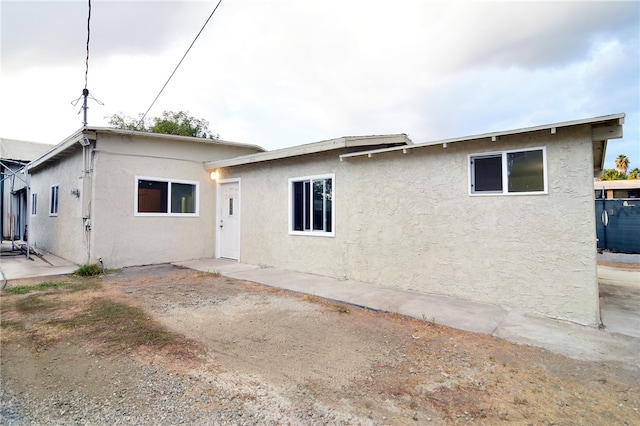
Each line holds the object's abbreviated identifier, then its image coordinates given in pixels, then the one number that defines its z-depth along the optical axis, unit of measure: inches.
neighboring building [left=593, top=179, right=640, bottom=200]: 650.2
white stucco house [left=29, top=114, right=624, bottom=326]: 183.3
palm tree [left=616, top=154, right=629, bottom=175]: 1443.2
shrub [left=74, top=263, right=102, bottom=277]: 298.0
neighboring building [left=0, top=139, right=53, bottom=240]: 612.6
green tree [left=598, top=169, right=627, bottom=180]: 1243.8
